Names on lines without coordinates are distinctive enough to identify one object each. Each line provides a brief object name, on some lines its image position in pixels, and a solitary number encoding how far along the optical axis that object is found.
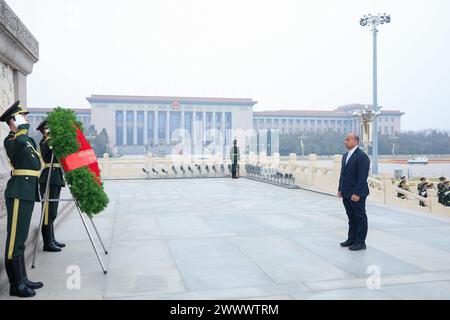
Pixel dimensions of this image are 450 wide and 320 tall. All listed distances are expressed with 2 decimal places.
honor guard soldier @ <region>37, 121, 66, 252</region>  4.56
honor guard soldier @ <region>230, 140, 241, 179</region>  16.48
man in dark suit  4.84
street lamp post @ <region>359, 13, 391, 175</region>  23.80
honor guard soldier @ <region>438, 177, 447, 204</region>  12.72
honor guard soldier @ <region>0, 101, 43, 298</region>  3.28
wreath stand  4.10
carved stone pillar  5.21
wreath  3.93
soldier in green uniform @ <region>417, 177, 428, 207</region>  12.35
